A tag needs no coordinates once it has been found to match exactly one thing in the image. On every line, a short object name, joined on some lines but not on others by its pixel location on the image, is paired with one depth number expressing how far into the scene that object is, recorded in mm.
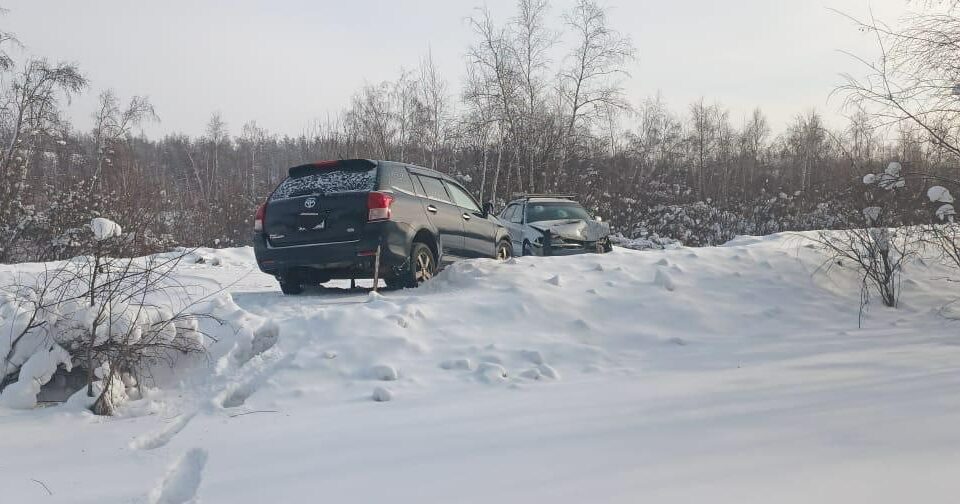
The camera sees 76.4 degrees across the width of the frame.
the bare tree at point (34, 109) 19328
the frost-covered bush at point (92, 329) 4195
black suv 6543
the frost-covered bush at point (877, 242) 6777
